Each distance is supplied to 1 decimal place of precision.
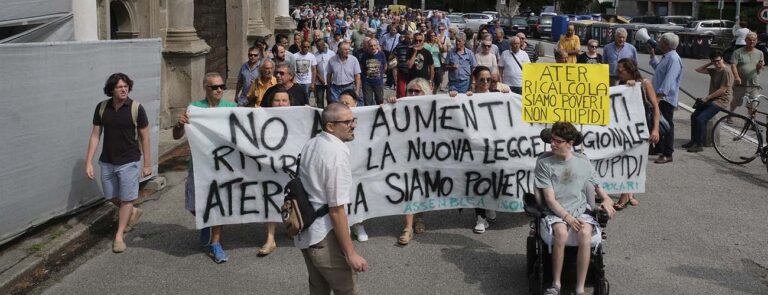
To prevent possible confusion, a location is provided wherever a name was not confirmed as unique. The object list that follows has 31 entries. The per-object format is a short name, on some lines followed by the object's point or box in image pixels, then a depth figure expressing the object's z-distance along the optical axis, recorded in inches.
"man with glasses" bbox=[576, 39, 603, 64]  507.8
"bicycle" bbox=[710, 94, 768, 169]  402.6
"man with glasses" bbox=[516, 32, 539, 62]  701.0
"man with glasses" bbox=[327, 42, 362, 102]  458.3
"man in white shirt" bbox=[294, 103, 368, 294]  164.1
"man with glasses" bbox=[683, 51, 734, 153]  445.7
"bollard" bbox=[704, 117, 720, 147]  447.6
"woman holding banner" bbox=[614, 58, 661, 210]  320.8
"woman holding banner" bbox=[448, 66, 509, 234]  290.2
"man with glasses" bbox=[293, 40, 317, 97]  475.5
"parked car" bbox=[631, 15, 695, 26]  1560.0
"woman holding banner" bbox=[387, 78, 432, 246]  280.7
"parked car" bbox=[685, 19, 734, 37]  1338.3
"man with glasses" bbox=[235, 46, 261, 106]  397.3
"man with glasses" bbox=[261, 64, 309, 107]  311.4
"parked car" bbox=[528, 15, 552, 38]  1787.6
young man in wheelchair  212.4
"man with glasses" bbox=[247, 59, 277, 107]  325.1
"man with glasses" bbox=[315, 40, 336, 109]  499.5
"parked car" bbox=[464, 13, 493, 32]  1895.9
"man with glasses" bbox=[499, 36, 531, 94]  446.0
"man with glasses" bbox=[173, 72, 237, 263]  258.4
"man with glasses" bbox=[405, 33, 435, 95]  488.4
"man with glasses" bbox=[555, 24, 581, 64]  543.7
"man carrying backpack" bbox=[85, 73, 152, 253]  263.4
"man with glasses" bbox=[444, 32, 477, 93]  483.8
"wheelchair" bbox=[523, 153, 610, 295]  211.6
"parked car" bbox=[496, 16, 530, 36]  1804.6
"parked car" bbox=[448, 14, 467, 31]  1842.8
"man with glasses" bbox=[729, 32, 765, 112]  512.1
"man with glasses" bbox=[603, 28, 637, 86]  490.5
